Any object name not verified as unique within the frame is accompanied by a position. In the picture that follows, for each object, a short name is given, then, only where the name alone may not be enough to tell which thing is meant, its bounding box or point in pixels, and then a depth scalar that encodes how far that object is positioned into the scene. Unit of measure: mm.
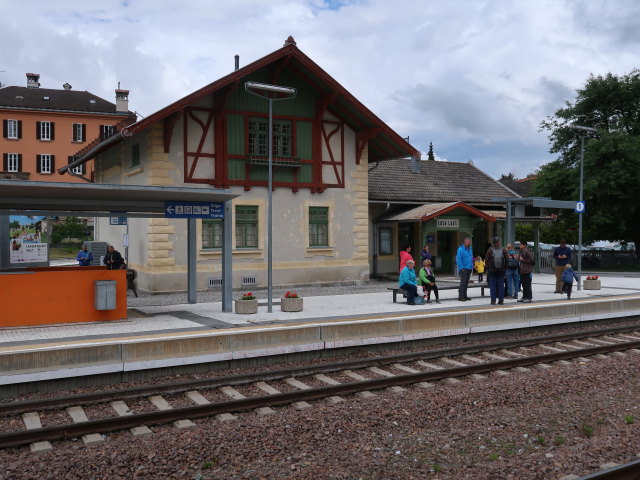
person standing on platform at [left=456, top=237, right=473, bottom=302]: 16906
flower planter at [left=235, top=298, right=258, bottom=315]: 14281
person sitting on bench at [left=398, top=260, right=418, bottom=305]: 16062
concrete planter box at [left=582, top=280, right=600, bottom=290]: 20734
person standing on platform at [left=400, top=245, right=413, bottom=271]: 17975
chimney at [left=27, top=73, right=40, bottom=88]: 62406
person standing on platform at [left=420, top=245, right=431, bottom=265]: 20702
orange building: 55406
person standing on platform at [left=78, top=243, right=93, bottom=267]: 22961
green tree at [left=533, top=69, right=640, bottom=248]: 34812
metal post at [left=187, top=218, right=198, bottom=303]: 16203
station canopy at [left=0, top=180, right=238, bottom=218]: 11673
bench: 16480
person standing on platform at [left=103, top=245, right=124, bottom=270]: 18422
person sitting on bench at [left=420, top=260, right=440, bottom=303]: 16469
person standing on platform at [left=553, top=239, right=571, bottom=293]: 18922
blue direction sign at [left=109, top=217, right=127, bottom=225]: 19511
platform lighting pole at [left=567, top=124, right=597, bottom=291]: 19475
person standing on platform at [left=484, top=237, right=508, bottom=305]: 16234
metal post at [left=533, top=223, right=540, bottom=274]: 30219
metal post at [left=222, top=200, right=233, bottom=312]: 14664
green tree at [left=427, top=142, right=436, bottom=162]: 88938
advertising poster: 16328
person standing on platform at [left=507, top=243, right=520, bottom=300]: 17078
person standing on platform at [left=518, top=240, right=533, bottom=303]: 16625
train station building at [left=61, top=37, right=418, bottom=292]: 20484
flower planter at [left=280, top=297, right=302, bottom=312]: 14727
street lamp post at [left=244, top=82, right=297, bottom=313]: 13531
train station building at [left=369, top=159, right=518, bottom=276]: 26328
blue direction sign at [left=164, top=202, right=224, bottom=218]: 13938
